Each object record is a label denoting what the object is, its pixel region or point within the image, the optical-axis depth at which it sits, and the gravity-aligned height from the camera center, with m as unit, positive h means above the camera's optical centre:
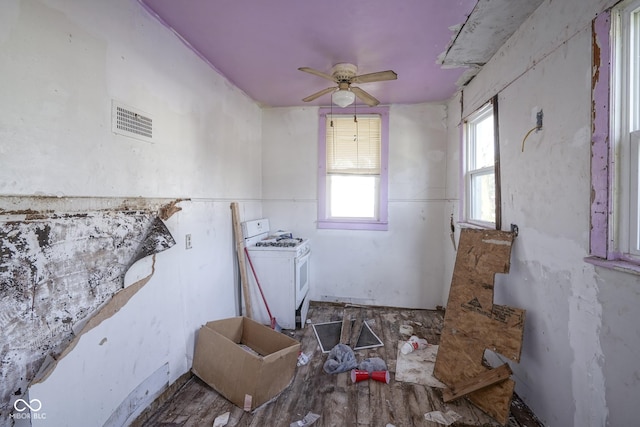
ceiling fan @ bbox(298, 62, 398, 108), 2.28 +1.08
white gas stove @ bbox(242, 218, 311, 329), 3.02 -0.80
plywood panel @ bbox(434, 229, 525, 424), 1.83 -0.86
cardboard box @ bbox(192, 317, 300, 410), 1.91 -1.17
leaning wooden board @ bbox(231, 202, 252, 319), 2.95 -0.49
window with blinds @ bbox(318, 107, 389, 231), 3.62 +0.50
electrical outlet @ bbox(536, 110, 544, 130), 1.75 +0.53
